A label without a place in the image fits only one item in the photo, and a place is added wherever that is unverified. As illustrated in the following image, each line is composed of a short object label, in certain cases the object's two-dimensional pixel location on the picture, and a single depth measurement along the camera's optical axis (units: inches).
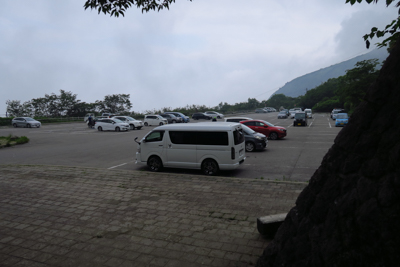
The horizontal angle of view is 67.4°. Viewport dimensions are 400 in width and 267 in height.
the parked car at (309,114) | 2030.8
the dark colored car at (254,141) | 624.7
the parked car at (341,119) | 1215.1
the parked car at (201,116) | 2096.5
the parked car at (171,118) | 1723.7
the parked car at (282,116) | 2071.9
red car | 831.7
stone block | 205.2
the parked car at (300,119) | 1333.7
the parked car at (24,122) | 1551.4
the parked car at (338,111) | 1887.3
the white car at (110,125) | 1277.1
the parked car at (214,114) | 2077.3
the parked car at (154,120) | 1555.1
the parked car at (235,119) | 888.7
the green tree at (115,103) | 2694.4
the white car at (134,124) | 1363.2
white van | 412.5
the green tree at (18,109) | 2393.0
